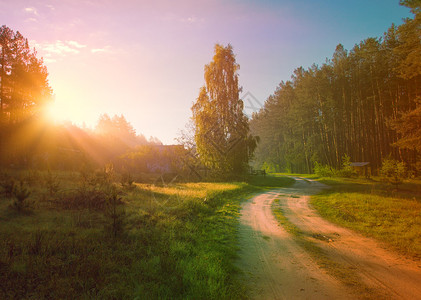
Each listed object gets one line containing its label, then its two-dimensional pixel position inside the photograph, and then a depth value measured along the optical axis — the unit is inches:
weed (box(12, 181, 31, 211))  279.9
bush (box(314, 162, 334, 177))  1115.9
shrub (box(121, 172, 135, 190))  524.9
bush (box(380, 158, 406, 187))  581.4
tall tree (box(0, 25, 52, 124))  818.8
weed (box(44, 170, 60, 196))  394.0
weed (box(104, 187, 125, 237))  238.7
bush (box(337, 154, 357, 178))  987.4
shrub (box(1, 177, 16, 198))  352.5
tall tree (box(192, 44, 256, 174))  938.7
